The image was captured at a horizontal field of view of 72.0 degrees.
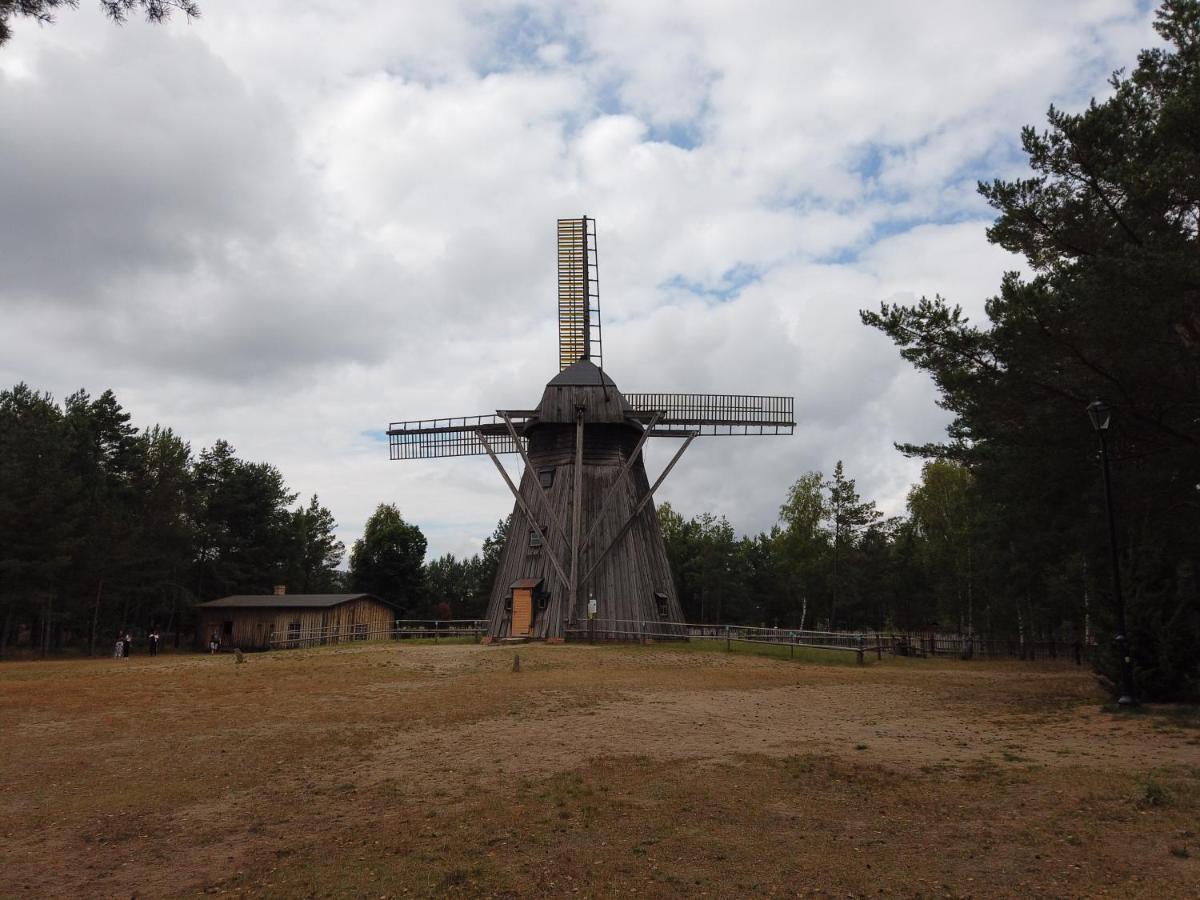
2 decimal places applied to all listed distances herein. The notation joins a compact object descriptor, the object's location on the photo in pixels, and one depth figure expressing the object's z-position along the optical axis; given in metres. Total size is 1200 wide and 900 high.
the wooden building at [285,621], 44.74
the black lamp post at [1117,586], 14.74
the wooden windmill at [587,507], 34.34
